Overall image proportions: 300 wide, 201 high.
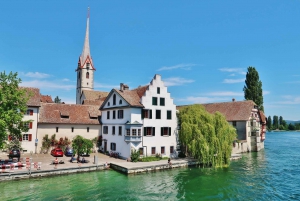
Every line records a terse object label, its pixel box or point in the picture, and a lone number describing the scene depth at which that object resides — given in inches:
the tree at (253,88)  3134.8
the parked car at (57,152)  1498.5
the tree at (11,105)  1019.3
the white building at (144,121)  1446.9
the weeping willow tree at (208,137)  1360.7
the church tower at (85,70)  3225.9
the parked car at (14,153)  1341.0
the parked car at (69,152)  1557.8
